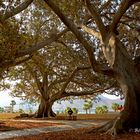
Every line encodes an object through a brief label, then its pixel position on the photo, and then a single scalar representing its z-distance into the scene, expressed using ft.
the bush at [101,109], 75.62
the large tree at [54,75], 43.51
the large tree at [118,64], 22.22
